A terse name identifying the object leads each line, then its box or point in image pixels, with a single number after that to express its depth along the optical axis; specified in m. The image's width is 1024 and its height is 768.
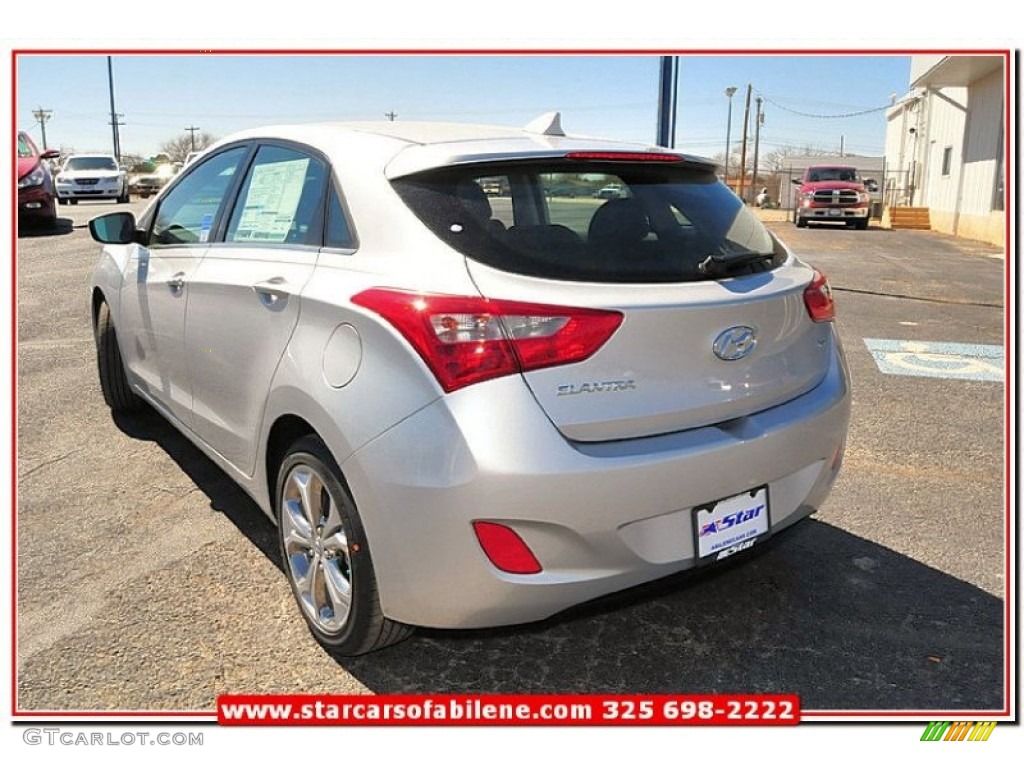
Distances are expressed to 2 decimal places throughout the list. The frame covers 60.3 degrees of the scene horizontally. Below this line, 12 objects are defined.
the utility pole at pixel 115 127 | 36.35
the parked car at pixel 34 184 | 13.95
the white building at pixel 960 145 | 20.80
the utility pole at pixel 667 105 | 7.97
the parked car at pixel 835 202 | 26.30
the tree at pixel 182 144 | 64.42
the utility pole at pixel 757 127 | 54.66
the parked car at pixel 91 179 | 23.53
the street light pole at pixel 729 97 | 49.32
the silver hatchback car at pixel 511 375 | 2.21
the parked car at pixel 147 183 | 29.49
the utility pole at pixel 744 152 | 44.14
